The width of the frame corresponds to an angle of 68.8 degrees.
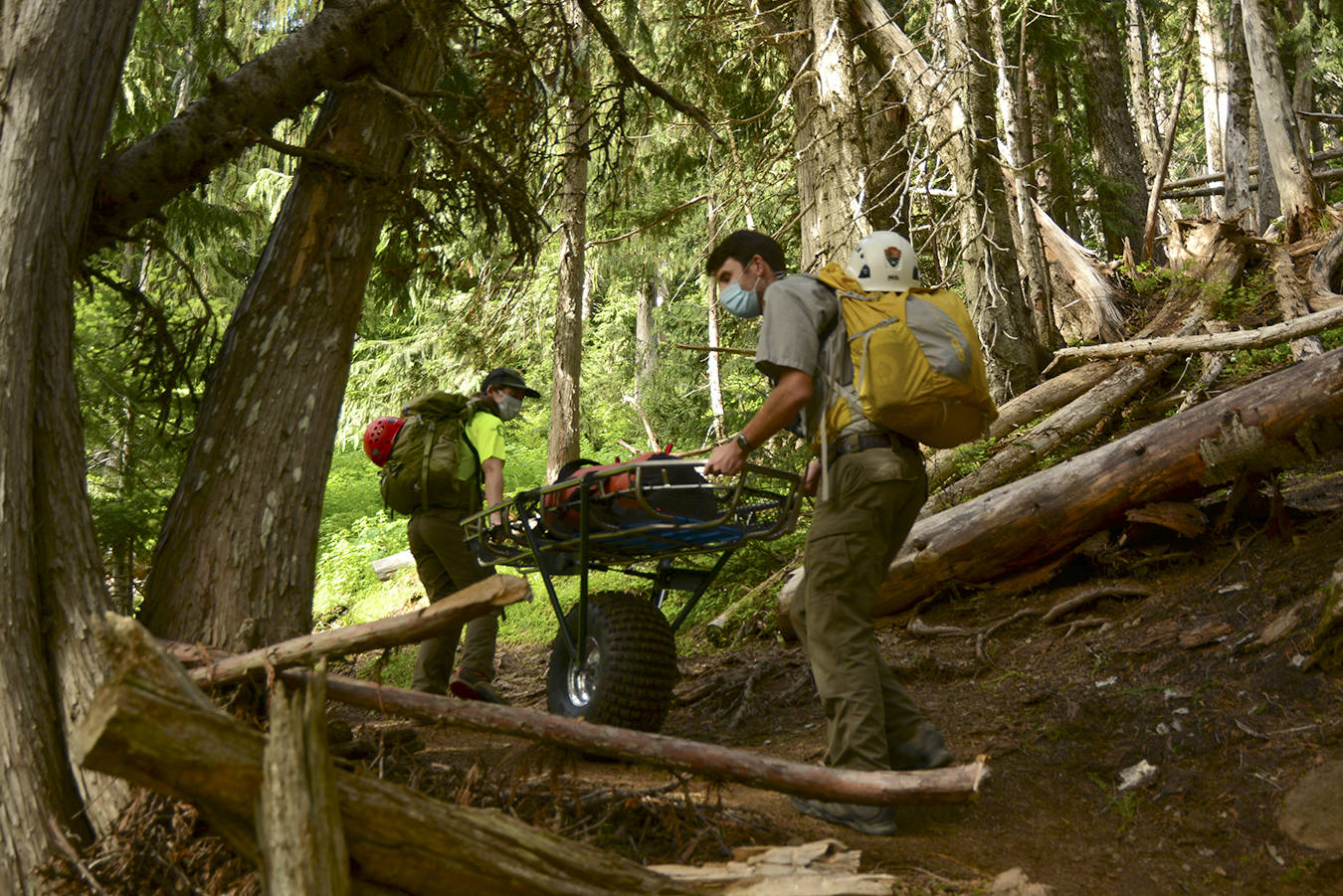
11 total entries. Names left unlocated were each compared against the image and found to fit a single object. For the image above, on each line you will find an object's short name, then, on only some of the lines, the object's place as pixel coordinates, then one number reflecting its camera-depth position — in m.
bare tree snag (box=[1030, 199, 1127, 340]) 10.66
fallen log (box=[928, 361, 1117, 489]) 8.95
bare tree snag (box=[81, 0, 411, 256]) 4.27
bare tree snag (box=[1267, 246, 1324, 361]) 8.80
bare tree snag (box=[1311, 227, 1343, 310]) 9.45
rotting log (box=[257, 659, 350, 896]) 2.42
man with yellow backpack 3.78
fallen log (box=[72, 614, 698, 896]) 2.38
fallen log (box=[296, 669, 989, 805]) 3.13
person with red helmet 6.24
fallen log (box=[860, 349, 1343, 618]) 5.56
